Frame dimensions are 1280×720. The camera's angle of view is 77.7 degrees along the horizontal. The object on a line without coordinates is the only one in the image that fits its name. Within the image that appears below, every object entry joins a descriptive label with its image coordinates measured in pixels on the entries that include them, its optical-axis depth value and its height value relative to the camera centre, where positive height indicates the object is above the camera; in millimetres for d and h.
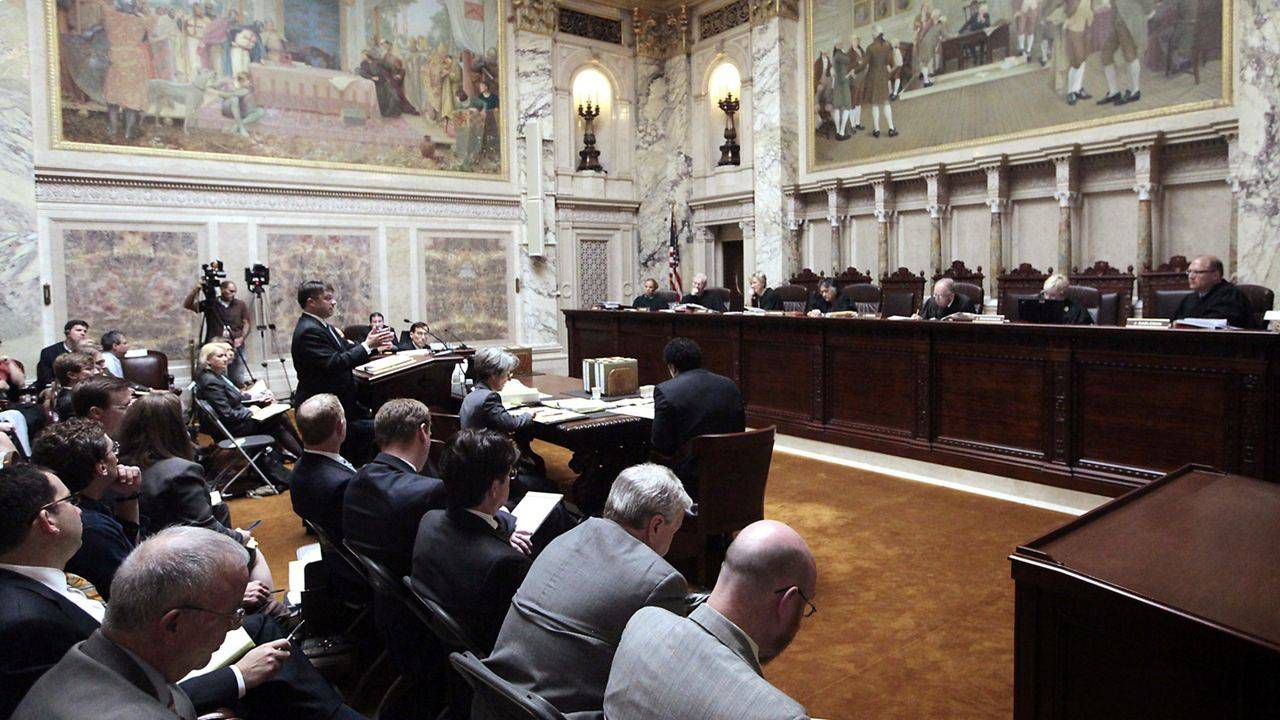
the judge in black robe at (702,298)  10094 +189
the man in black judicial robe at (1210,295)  6004 +66
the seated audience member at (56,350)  6691 -243
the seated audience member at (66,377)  4758 -324
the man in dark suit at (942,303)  7719 +54
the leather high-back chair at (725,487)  3920 -886
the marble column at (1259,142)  7188 +1496
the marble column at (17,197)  8242 +1325
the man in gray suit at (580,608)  1815 -692
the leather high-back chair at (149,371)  7621 -481
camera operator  9461 +64
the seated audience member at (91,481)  2432 -511
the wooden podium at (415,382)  5219 -441
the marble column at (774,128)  12000 +2802
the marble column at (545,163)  12633 +2446
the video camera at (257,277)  9812 +526
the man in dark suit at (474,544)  2268 -674
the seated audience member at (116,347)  6876 -223
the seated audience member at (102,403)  3557 -362
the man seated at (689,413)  4207 -537
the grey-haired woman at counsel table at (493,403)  4484 -492
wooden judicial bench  4676 -621
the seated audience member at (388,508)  2742 -665
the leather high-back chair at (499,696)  1615 -799
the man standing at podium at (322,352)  4820 -205
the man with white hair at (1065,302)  6359 +35
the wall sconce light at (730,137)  12703 +2803
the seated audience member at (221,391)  5820 -520
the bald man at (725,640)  1380 -614
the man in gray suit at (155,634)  1369 -592
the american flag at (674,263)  12861 +843
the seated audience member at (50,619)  1693 -662
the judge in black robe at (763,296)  10320 +197
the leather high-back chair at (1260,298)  6730 +44
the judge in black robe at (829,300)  9180 +121
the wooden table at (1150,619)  1588 -667
